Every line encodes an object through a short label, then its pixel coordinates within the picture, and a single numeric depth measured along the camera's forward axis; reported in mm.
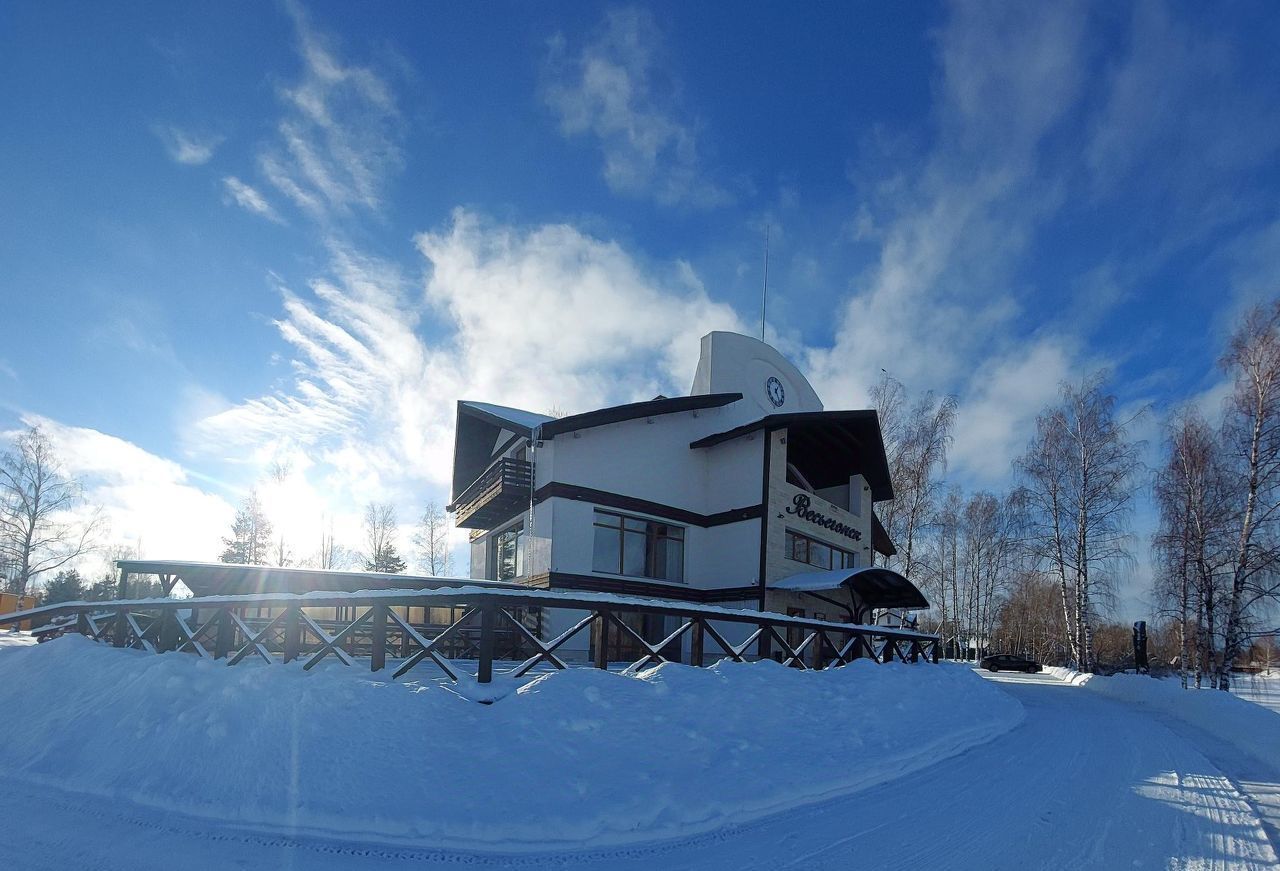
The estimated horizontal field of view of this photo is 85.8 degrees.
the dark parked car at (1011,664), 40156
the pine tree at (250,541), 45344
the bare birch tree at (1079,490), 27625
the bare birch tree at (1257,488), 20266
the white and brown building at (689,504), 21297
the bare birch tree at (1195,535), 21969
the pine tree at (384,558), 50344
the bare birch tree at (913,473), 33281
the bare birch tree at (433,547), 51531
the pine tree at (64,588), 42962
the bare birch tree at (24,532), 36656
